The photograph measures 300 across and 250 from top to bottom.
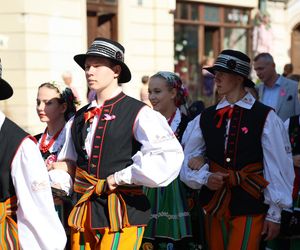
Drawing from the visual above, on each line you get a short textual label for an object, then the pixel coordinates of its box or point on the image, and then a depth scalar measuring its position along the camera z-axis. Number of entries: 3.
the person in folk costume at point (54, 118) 6.38
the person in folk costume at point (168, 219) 6.70
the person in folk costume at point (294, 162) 6.84
